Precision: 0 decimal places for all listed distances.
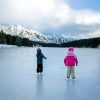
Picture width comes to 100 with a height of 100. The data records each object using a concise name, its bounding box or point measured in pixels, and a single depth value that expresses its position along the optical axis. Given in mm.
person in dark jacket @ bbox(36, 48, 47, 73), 6862
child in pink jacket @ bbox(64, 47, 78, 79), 5695
